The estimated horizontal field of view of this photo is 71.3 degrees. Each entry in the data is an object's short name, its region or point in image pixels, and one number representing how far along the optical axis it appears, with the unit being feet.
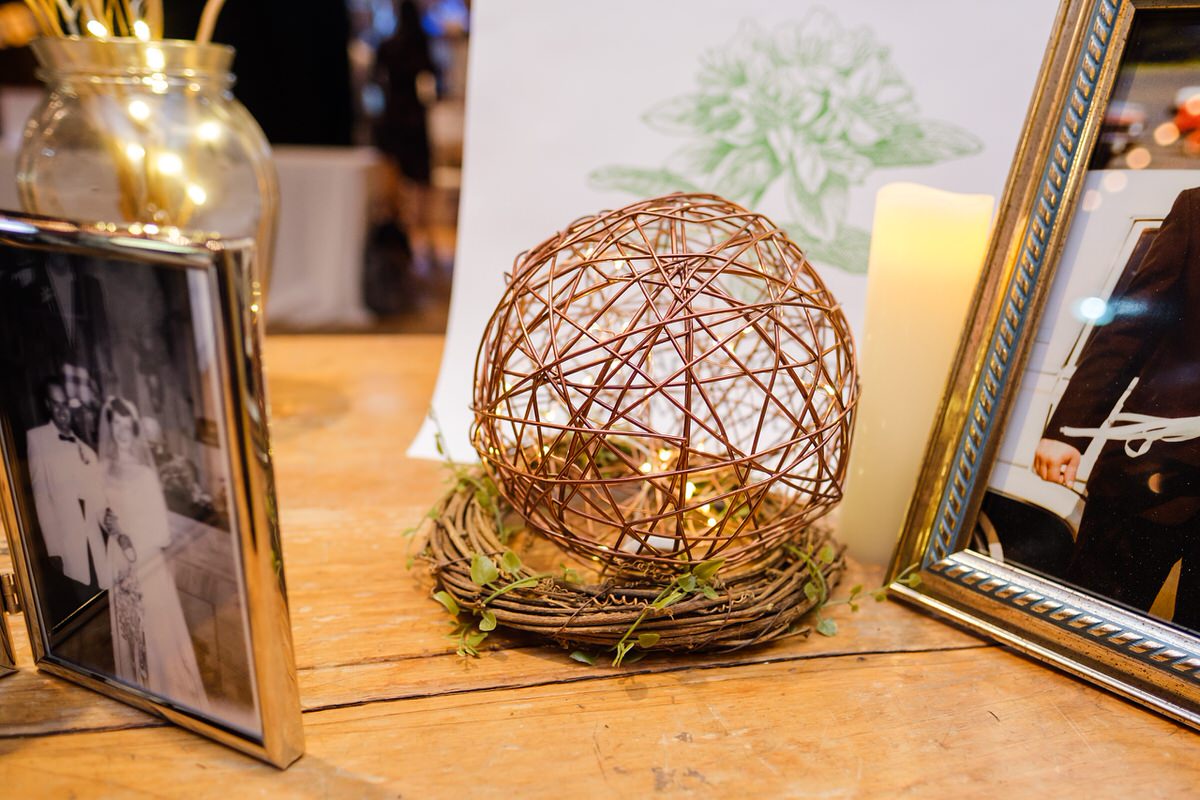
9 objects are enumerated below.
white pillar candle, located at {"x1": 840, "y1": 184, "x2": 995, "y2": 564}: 1.83
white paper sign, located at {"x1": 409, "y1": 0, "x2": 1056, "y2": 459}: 2.64
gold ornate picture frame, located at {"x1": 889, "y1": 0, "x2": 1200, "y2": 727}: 1.52
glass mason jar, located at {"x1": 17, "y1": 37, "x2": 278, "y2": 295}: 2.30
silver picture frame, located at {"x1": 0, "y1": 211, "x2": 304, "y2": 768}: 1.09
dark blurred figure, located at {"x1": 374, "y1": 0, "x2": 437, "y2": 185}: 10.15
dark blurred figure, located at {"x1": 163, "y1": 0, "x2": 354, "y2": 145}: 11.43
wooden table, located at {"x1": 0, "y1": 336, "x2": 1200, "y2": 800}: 1.34
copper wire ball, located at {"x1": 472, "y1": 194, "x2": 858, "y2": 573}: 1.48
